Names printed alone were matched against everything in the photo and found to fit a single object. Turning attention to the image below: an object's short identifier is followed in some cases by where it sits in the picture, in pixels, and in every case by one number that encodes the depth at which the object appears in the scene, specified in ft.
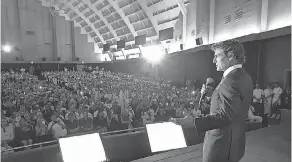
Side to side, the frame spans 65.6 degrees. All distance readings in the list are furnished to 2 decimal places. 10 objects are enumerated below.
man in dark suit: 6.37
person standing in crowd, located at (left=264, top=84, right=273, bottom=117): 32.75
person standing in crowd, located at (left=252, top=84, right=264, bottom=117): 33.44
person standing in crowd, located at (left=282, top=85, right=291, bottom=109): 31.99
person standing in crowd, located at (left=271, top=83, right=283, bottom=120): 31.99
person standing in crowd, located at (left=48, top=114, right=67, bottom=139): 19.83
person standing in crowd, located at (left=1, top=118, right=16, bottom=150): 18.80
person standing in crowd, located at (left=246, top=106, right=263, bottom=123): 19.80
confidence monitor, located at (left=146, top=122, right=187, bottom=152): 11.16
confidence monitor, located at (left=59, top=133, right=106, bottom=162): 9.62
